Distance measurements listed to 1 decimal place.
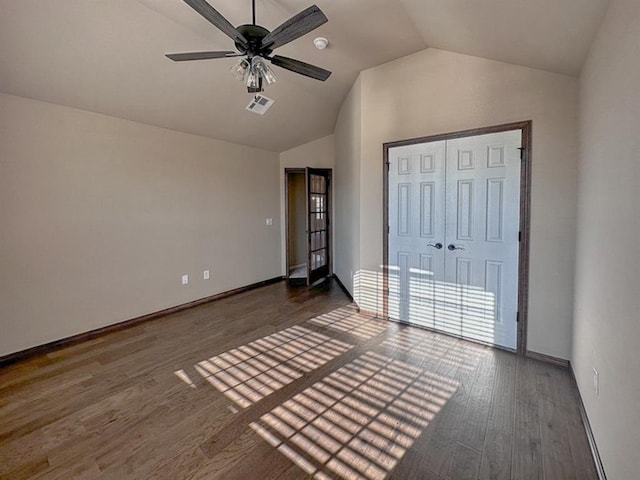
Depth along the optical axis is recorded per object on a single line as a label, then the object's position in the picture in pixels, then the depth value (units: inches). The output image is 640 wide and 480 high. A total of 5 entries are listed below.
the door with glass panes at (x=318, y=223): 215.6
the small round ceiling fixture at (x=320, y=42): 112.7
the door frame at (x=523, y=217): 103.7
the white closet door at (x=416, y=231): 125.1
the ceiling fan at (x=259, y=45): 67.5
